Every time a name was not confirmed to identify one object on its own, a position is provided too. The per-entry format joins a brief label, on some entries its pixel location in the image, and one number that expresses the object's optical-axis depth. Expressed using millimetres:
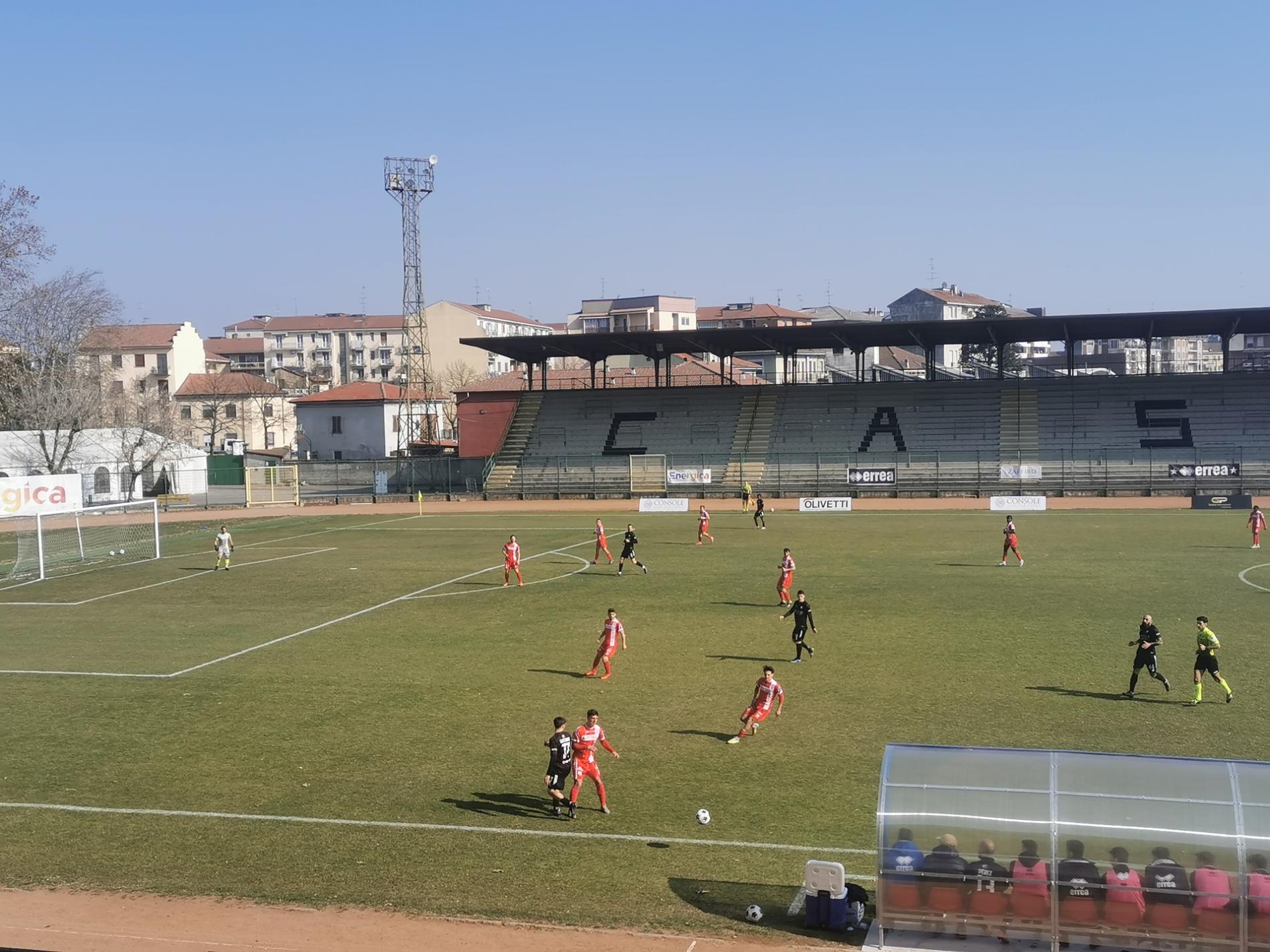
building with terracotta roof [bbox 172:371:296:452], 118188
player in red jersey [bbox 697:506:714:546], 46500
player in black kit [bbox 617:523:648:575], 38906
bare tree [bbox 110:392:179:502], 75375
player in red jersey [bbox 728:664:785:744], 19297
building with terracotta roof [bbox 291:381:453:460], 96438
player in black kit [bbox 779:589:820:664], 24766
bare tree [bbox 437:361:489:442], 119938
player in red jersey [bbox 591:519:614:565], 41562
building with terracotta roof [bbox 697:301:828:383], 110000
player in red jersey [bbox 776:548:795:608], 31078
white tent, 71062
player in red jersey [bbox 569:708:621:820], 16297
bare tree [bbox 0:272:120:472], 72688
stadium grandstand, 63594
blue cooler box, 12336
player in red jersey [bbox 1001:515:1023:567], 37250
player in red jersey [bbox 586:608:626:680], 23734
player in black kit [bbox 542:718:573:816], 16250
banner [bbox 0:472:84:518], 49000
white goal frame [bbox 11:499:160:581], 42291
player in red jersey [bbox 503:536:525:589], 36188
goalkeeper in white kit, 41438
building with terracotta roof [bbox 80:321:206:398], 125000
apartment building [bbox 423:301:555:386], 131250
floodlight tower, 92562
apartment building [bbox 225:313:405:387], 150125
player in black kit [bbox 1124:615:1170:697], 21172
